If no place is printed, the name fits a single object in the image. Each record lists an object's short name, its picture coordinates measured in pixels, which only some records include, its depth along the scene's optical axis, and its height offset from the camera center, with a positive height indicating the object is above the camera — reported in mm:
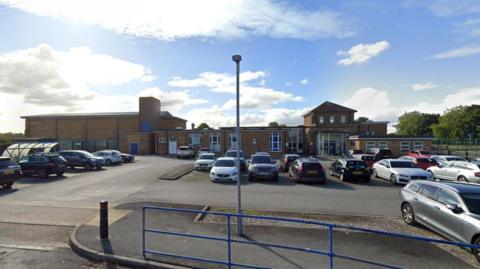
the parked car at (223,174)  15586 -1957
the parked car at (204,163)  20766 -1799
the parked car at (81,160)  21719 -1585
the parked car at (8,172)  12867 -1521
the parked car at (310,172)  15273 -1830
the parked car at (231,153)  24456 -1221
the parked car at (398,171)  14825 -1841
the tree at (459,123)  65438 +3870
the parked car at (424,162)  20641 -1762
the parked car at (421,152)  28672 -1396
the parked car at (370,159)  22078 -1621
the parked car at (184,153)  35253 -1709
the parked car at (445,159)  20944 -1543
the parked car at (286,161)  20906 -1670
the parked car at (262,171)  15930 -1849
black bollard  6168 -1838
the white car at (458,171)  14656 -1889
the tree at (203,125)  92612 +5053
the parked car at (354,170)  15664 -1778
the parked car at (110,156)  26703 -1632
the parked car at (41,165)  17031 -1549
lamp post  6551 +253
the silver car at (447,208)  5742 -1671
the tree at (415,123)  79794 +4957
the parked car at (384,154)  28586 -1561
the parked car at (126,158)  29472 -1955
